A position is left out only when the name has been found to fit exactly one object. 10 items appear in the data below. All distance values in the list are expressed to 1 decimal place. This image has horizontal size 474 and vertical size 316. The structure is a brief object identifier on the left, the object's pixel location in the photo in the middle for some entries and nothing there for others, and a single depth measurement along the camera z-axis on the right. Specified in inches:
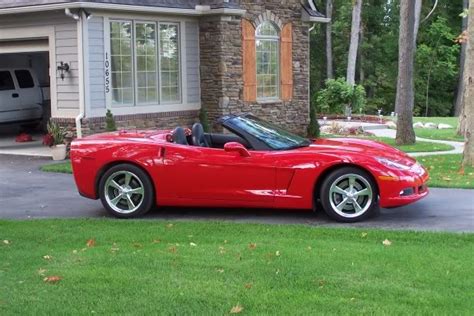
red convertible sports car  309.4
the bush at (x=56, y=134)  602.5
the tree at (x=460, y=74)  1780.3
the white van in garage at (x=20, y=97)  748.0
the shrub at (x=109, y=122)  600.7
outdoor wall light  600.1
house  601.0
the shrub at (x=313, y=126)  803.1
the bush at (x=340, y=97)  1222.3
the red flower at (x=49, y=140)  609.9
